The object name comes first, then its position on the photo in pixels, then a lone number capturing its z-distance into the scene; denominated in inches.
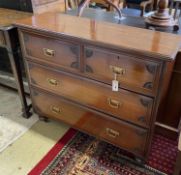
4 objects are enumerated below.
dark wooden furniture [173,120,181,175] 41.5
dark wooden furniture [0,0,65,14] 70.5
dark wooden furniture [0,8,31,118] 56.8
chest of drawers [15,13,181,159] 41.7
